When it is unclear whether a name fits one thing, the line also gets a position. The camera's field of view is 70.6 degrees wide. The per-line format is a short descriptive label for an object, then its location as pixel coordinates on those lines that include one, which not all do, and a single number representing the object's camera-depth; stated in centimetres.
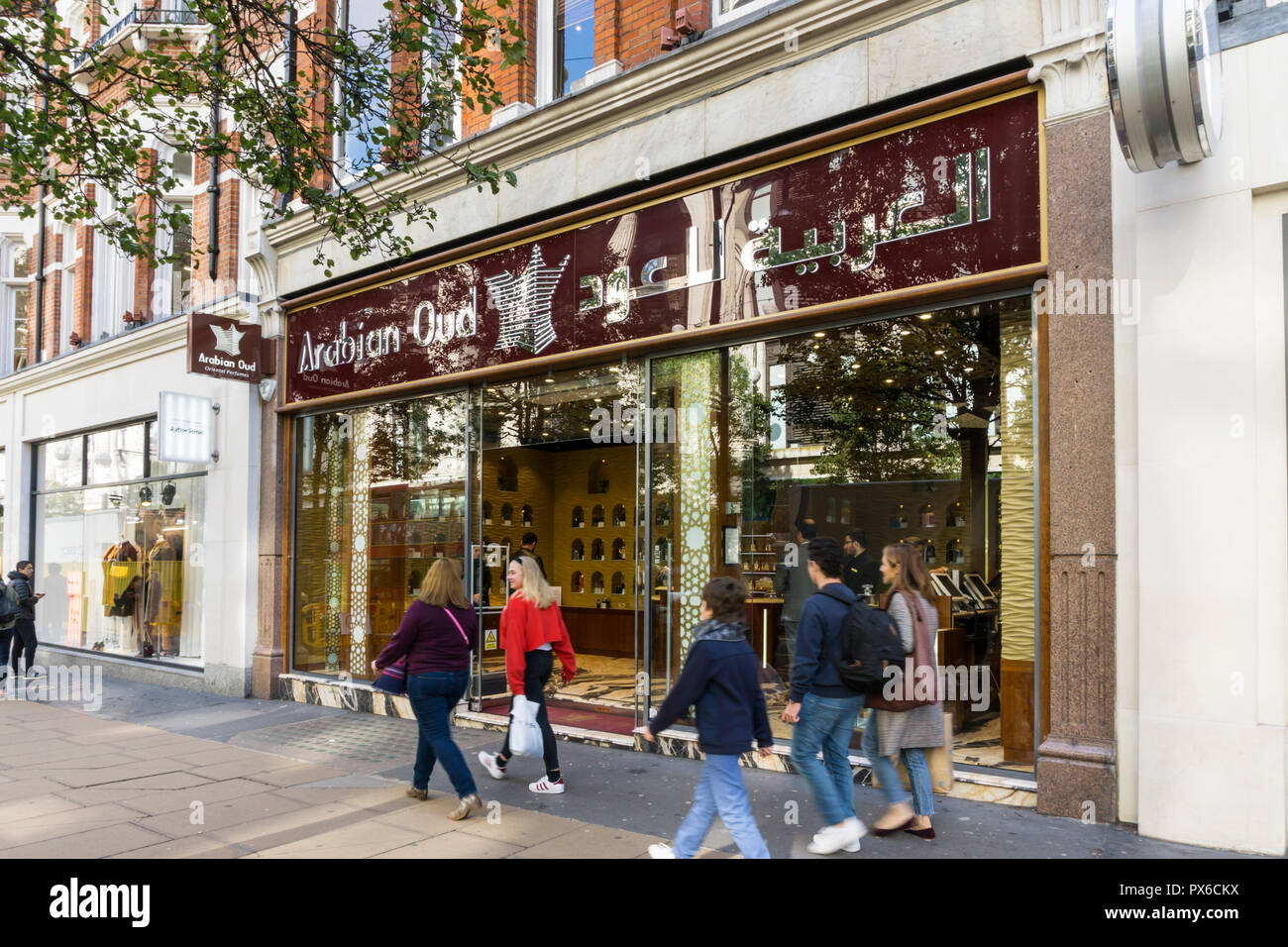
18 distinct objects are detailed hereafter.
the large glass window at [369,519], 1053
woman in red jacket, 670
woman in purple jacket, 610
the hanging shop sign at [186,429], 1195
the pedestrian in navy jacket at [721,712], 452
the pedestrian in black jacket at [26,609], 1348
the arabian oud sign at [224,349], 1133
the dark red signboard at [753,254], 632
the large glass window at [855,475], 763
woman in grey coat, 548
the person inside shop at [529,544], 1203
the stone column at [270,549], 1182
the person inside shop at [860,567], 852
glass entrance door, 926
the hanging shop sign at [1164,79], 496
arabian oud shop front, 664
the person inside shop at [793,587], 858
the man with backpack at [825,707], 518
